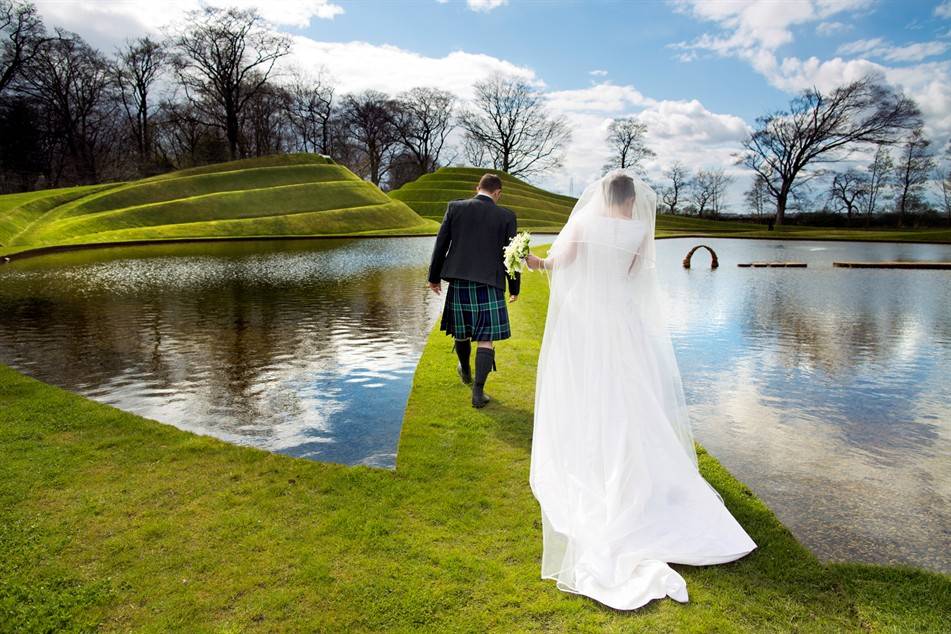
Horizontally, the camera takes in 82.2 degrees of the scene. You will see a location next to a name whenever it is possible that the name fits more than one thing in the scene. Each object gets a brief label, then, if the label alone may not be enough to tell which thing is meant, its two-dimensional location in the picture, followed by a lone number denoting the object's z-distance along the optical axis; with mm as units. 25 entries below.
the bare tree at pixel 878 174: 63156
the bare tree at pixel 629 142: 83938
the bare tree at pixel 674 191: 91562
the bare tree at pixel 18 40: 46844
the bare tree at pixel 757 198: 76450
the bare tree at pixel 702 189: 89875
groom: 6160
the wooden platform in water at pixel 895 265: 21016
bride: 3521
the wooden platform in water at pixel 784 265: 21766
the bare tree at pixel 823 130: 50500
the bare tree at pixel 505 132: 84750
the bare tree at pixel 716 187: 89119
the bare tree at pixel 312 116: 76000
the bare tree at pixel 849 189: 67125
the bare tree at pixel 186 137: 59750
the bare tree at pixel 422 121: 80562
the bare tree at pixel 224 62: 55781
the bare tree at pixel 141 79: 59906
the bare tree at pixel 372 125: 76688
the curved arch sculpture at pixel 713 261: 21547
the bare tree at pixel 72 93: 52594
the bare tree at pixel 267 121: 64312
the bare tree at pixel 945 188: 57244
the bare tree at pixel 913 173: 58656
